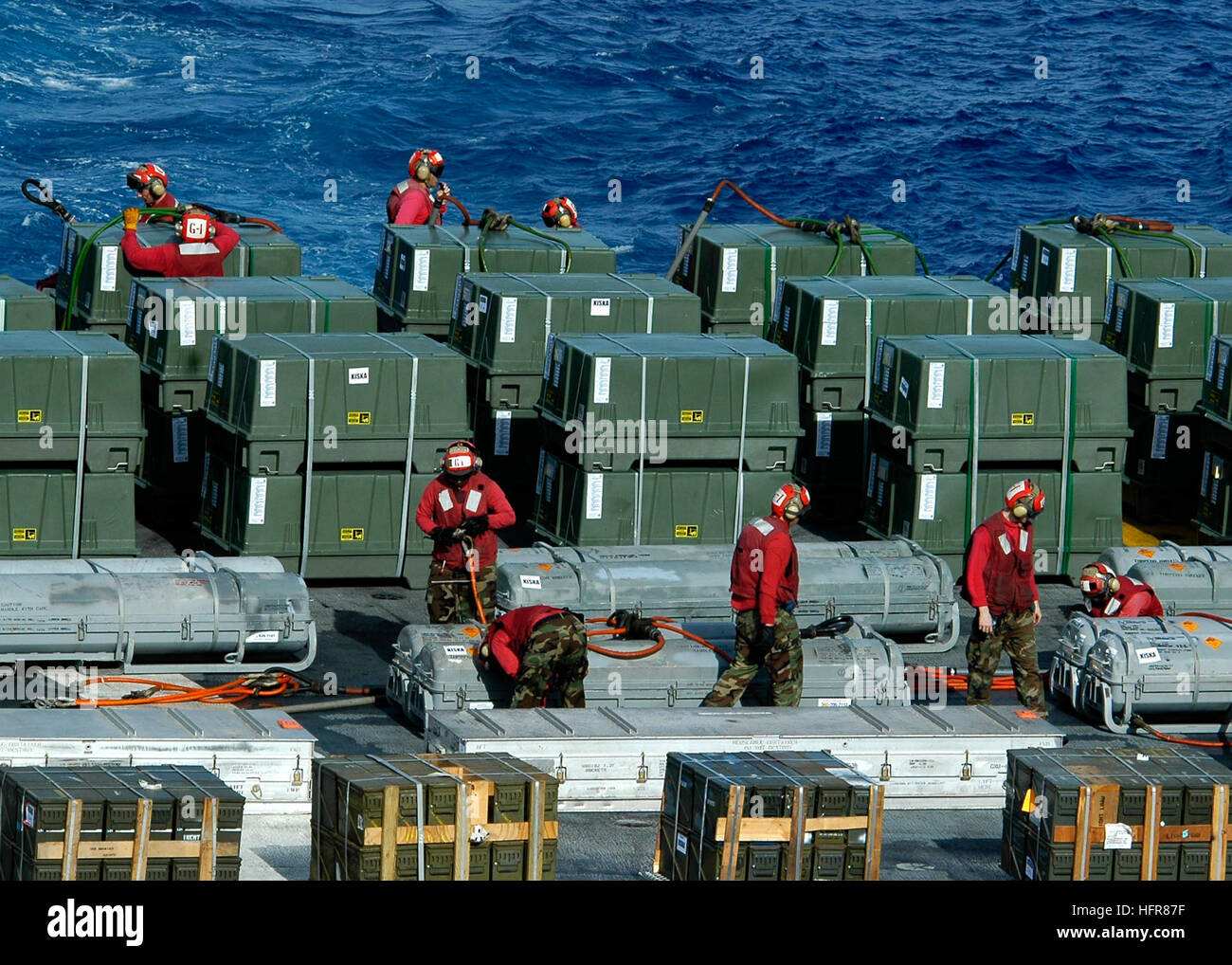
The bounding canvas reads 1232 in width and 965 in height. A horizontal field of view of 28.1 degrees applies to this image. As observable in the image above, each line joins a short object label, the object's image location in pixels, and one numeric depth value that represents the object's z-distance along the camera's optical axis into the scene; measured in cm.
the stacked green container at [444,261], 2606
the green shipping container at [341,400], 2188
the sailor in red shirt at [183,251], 2505
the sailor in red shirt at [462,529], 2044
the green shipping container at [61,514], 2166
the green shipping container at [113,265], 2544
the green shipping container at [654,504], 2250
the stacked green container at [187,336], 2358
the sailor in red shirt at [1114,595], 2066
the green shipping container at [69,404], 2158
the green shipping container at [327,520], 2200
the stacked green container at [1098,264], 2675
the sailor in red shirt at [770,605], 1902
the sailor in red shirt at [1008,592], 1964
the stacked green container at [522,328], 2417
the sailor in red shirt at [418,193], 2755
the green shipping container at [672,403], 2236
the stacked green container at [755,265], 2666
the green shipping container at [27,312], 2420
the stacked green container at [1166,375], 2483
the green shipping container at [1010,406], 2275
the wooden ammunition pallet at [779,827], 1497
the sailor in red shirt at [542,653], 1848
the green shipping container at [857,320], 2459
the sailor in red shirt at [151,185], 2652
